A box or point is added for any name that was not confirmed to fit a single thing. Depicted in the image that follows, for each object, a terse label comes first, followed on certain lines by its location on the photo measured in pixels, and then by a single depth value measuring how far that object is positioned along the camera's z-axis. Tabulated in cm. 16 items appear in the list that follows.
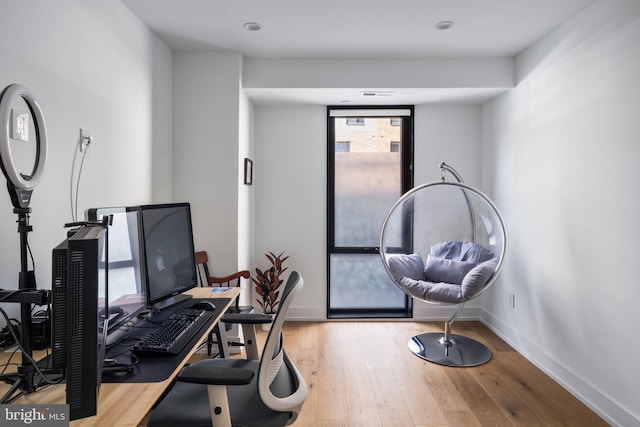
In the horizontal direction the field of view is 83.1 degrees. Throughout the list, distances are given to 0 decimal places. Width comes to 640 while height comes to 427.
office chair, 113
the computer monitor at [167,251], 166
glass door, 379
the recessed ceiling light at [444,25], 249
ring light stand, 109
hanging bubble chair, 281
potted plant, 339
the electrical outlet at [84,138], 186
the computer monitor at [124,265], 136
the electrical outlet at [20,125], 139
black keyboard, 133
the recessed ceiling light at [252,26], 250
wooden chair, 169
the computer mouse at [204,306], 184
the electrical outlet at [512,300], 313
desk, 95
